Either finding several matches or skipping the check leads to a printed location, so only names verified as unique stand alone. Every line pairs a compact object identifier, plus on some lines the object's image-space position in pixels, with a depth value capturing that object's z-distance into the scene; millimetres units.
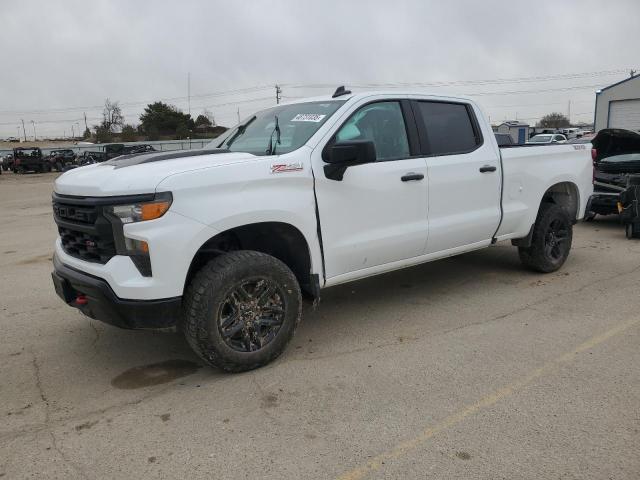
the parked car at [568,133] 42062
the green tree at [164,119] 78625
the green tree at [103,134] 75625
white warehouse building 30469
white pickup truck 3320
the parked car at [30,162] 38469
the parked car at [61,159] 40672
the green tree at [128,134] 73875
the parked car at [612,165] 8914
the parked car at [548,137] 33000
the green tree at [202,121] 88688
